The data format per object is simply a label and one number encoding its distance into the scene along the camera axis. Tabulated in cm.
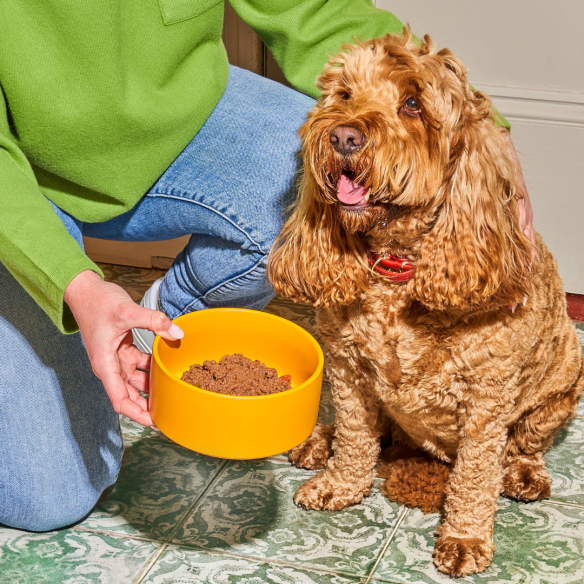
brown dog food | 145
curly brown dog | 138
